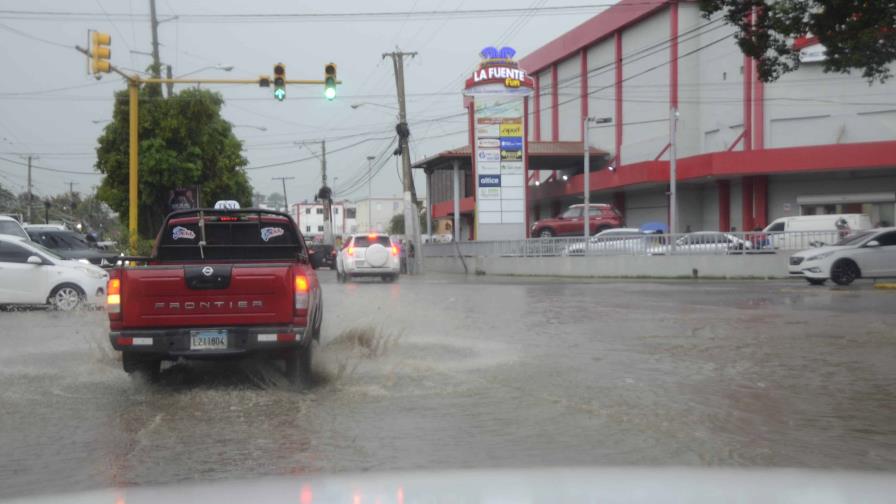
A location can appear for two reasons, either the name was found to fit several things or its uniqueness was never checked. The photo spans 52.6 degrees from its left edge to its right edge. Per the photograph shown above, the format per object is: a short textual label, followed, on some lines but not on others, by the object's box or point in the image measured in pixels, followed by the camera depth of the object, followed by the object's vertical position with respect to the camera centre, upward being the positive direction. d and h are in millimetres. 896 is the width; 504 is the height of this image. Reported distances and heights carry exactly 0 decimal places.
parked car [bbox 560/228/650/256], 31281 +210
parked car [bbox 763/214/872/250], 28719 +708
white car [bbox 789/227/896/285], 22969 -278
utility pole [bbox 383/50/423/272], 39031 +4150
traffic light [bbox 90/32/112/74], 18219 +4087
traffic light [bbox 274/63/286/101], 21141 +4032
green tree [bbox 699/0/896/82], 15141 +3885
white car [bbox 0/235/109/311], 17516 -478
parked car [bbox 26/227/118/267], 26422 +353
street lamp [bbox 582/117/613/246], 33731 +3149
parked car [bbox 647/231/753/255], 29625 +161
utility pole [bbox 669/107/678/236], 35000 +3267
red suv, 41281 +1302
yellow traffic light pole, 21234 +3434
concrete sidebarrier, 29281 -567
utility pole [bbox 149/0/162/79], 37344 +8824
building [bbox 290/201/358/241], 131700 +5415
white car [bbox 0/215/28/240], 24078 +746
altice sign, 41156 +4823
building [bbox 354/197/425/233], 138125 +6323
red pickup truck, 8258 -520
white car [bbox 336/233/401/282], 28953 -171
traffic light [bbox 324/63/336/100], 21203 +4031
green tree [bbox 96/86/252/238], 34938 +4203
